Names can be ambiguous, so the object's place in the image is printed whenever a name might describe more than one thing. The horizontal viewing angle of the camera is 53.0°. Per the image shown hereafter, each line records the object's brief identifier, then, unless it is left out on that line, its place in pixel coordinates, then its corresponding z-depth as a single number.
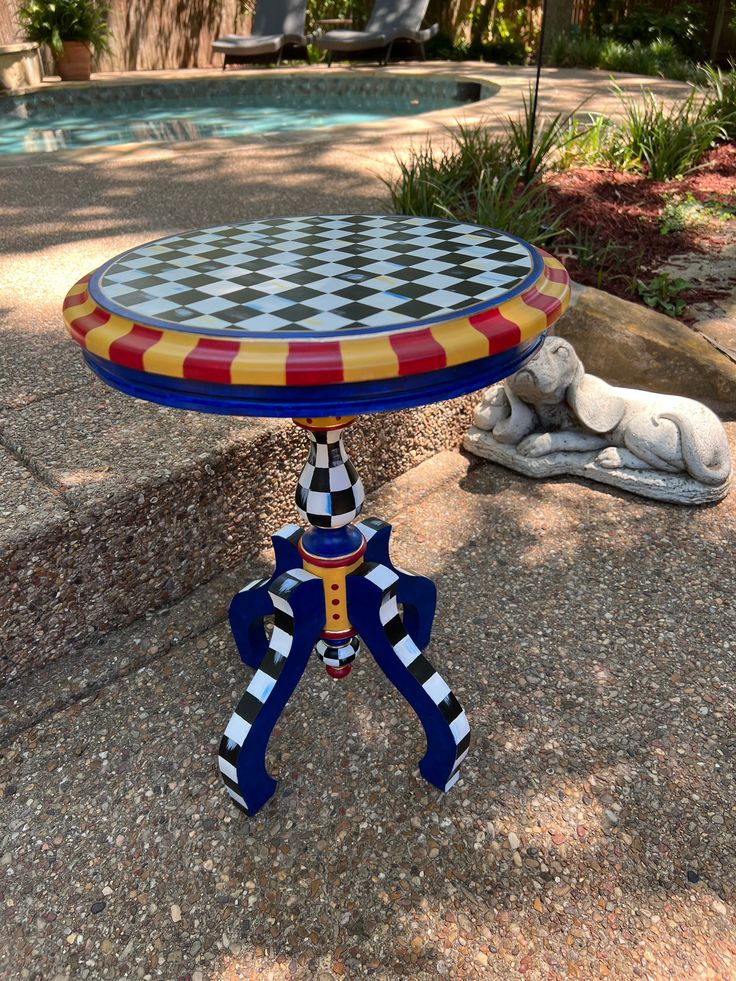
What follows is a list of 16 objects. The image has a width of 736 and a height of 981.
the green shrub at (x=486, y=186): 3.21
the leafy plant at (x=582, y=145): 4.25
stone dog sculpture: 2.44
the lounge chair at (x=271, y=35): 10.73
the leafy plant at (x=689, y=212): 3.85
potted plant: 9.48
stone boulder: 2.86
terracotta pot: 9.72
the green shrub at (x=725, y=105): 5.01
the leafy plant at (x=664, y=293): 3.24
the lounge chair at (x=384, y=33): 10.68
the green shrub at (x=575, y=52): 10.20
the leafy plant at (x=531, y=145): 3.71
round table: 1.06
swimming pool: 8.59
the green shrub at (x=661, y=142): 4.33
